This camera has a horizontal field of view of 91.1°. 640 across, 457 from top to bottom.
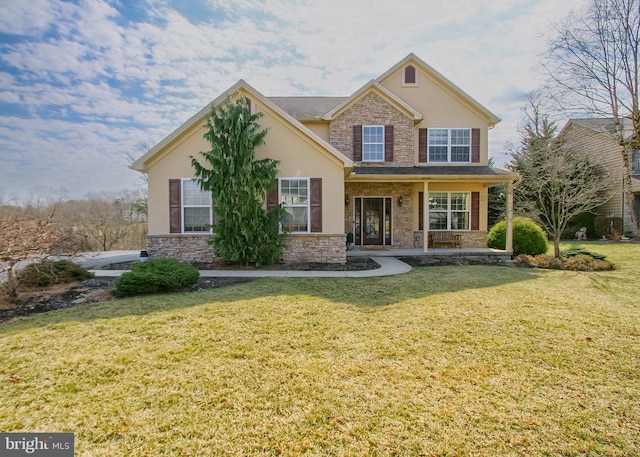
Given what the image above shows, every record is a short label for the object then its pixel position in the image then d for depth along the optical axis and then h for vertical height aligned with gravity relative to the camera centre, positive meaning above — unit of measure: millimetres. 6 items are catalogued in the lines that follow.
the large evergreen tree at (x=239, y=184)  9805 +1245
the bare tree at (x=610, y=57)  14008 +7715
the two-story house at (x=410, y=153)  14211 +3261
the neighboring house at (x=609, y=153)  20297 +4818
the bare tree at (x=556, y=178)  11523 +1802
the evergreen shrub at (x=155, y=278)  6938 -1243
